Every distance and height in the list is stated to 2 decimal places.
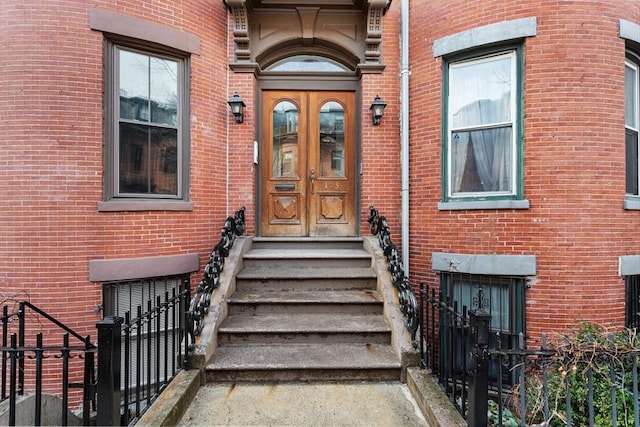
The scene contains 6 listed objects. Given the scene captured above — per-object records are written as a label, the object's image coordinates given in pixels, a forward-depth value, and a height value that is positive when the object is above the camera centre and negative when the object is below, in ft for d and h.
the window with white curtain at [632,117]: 18.01 +4.68
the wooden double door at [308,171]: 21.47 +2.26
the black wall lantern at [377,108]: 19.45 +5.41
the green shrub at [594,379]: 10.52 -6.09
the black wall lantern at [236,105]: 19.34 +5.53
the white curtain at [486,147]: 17.47 +3.09
